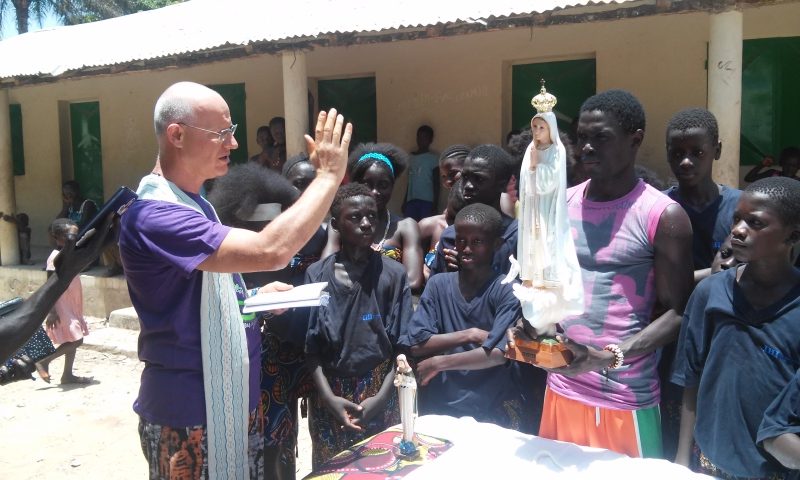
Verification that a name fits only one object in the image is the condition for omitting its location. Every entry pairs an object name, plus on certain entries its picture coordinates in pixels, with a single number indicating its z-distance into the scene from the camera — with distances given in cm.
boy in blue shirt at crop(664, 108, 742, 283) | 253
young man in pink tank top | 208
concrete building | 564
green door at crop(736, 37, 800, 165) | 642
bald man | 187
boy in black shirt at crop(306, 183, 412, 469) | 279
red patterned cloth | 205
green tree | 2113
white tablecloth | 196
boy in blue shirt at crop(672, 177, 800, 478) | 190
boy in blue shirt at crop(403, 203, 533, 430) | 262
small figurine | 214
